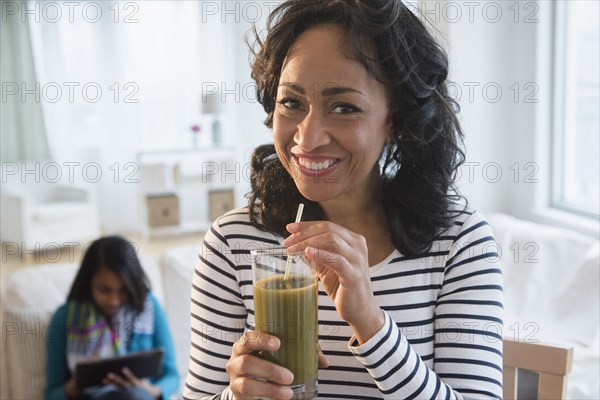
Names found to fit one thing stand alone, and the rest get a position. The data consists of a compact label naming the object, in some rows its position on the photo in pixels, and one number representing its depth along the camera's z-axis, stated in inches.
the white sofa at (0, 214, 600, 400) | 89.8
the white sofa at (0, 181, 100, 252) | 227.6
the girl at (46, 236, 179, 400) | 84.7
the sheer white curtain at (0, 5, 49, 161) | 259.4
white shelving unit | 252.7
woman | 39.4
